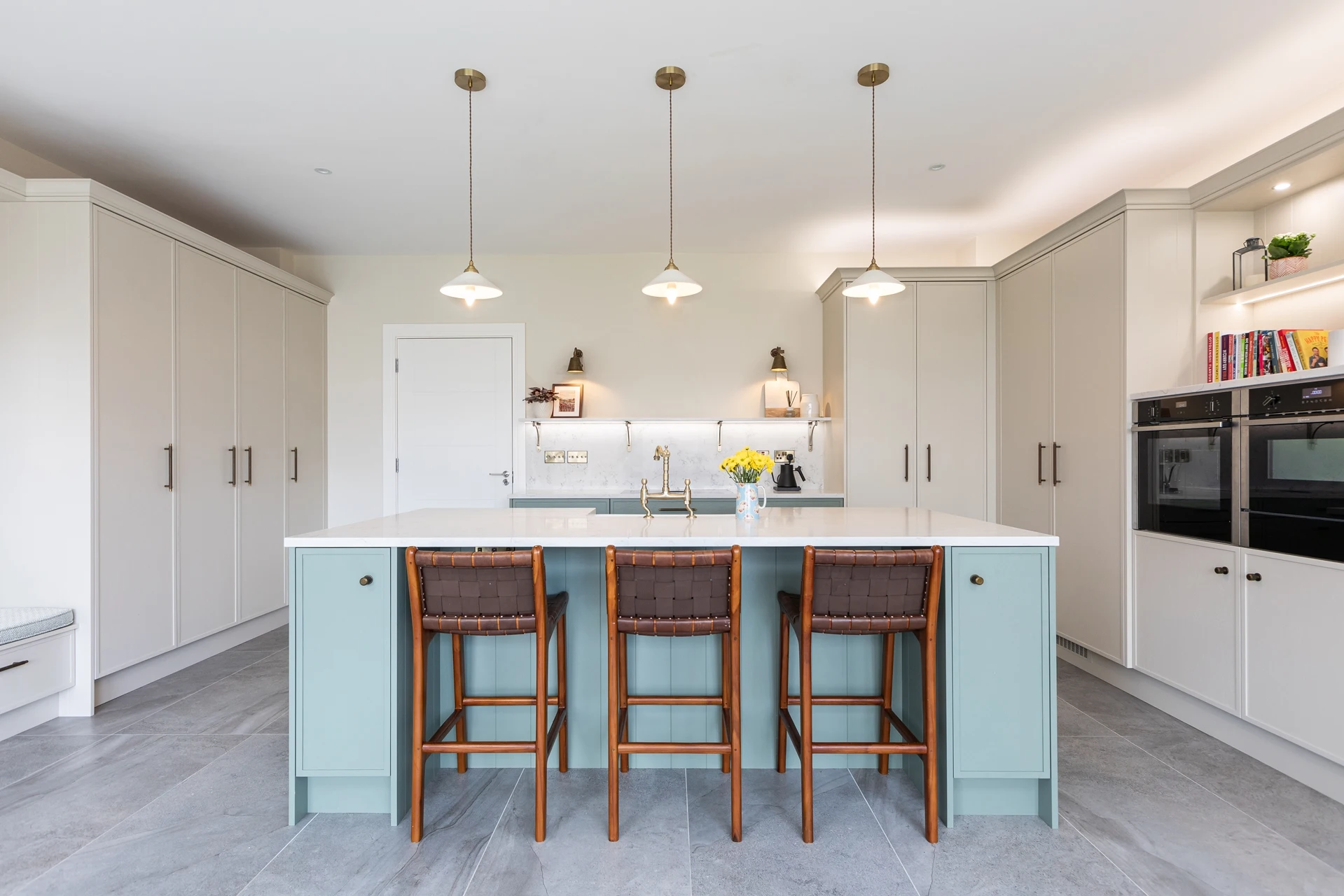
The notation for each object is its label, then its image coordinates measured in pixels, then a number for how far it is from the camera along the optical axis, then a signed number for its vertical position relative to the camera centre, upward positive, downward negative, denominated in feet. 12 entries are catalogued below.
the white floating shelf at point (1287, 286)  8.08 +2.26
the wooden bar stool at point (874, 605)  6.07 -1.57
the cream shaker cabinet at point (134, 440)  9.53 +0.18
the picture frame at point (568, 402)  15.11 +1.16
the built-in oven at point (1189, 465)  8.25 -0.24
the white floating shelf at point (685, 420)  14.57 +0.72
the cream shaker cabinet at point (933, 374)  13.51 +1.64
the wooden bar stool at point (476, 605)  6.04 -1.55
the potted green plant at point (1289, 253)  8.46 +2.70
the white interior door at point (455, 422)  15.49 +0.70
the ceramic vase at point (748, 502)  7.79 -0.67
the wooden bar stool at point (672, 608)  6.05 -1.57
